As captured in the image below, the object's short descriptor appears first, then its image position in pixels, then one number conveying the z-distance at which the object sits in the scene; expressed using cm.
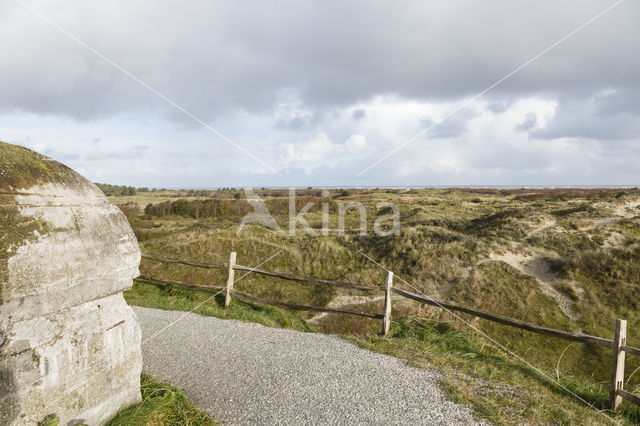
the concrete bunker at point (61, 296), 248
